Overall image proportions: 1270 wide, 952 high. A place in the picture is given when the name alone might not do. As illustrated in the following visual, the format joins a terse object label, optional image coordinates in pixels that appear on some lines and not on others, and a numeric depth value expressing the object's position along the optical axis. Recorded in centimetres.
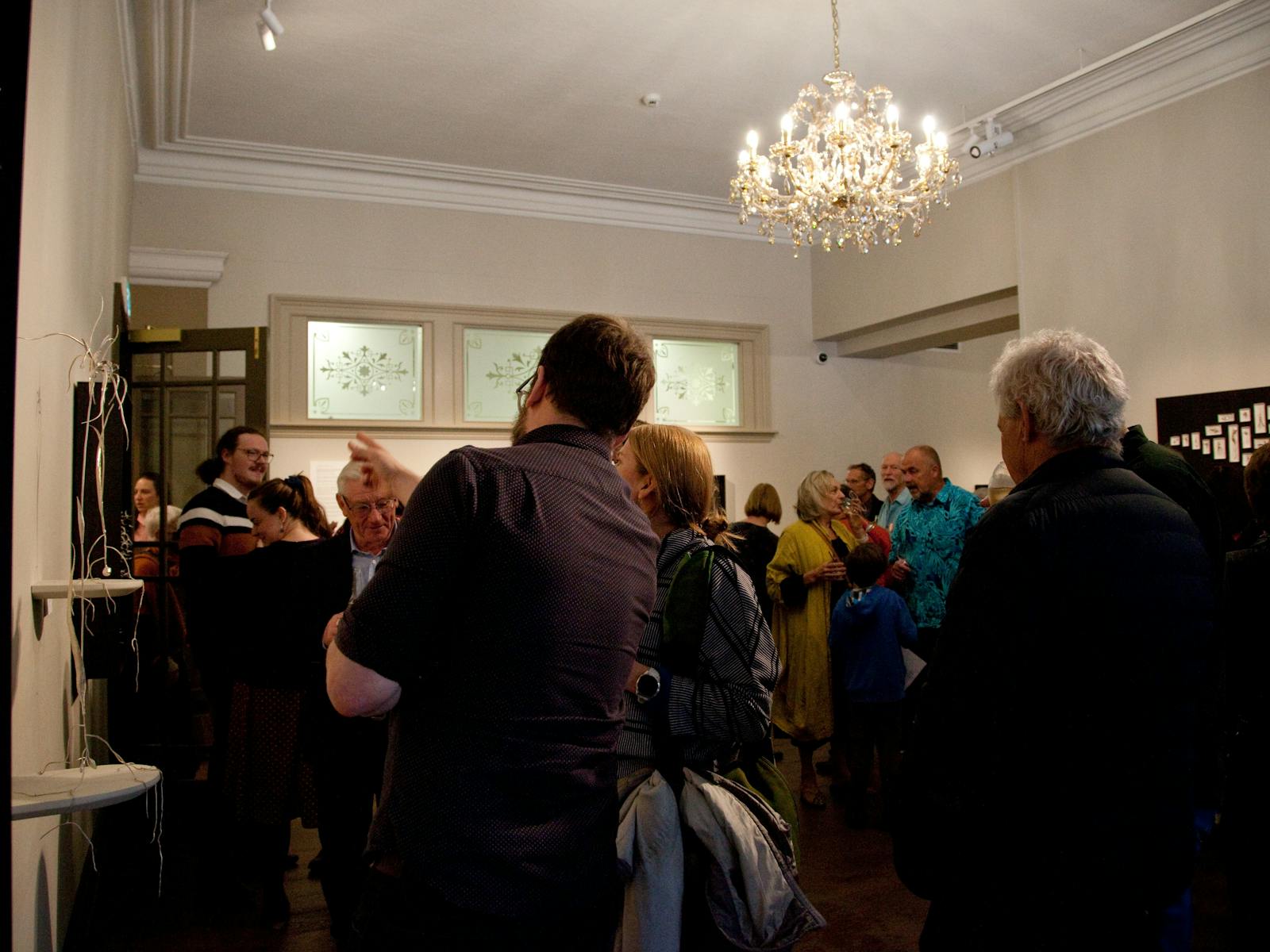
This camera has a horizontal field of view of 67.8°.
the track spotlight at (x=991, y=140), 582
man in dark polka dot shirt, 116
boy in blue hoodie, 412
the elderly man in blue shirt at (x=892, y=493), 597
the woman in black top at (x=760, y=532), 513
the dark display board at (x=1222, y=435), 469
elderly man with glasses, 285
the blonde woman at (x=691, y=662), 182
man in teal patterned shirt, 471
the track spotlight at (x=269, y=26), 427
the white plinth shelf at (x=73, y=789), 147
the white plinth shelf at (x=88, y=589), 188
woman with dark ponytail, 300
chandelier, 456
